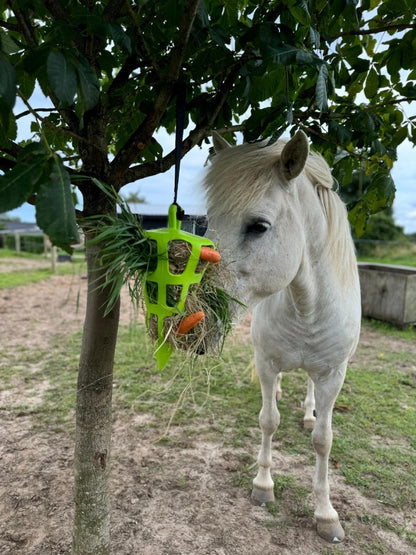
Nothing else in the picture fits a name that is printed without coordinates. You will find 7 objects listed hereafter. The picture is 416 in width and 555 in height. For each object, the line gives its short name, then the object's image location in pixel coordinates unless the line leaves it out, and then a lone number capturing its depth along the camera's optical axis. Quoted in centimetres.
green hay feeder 124
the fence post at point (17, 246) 1823
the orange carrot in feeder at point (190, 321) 126
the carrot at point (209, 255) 127
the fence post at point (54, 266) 1200
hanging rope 136
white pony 151
